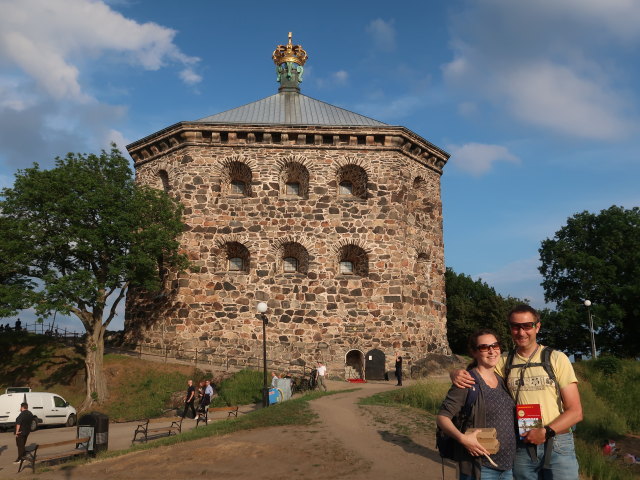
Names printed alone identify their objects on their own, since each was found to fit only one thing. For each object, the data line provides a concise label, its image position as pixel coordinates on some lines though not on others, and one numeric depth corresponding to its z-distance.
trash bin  11.90
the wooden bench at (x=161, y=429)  13.57
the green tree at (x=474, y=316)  33.06
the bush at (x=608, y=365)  20.66
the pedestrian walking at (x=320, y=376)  18.83
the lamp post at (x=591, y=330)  25.57
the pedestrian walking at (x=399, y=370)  20.59
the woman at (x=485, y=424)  4.10
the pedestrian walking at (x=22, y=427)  11.63
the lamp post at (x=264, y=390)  16.39
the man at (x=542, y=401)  4.20
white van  17.27
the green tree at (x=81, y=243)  19.89
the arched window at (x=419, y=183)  26.72
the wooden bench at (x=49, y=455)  10.87
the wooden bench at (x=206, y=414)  14.76
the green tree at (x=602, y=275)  29.64
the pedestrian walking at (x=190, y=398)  17.28
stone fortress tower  23.42
